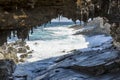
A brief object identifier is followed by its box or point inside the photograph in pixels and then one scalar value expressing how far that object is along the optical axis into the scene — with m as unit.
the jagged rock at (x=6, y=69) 13.45
